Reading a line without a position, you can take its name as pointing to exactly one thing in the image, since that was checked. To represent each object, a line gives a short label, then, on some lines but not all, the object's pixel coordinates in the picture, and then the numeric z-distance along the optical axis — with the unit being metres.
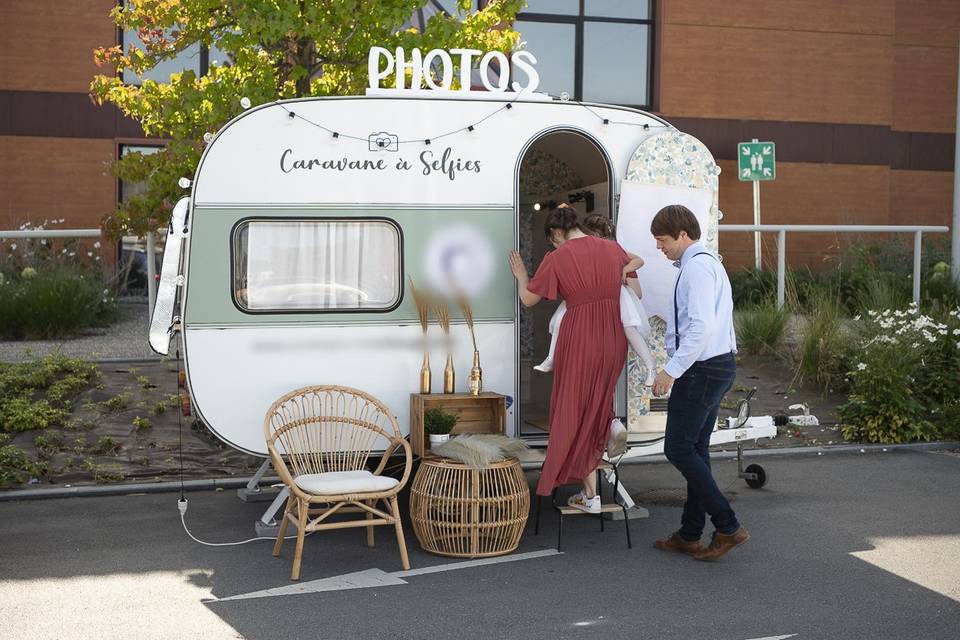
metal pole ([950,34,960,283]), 12.77
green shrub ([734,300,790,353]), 11.88
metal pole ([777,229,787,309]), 12.50
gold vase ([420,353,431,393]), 7.05
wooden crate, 6.84
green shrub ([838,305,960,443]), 9.93
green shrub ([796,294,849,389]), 10.98
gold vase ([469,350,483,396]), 7.09
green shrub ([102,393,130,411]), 9.51
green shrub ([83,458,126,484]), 8.31
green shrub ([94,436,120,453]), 8.83
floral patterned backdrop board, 7.28
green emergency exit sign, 14.12
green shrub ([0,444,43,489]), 8.11
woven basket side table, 6.32
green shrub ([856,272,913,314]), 11.87
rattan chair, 6.14
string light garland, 6.90
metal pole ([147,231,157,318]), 11.05
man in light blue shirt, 6.05
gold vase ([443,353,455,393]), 7.06
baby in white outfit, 6.77
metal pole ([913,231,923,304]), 12.43
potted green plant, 6.79
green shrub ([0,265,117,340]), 11.65
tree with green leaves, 8.80
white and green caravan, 6.81
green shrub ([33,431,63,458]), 8.65
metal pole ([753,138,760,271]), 14.66
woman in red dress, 6.71
